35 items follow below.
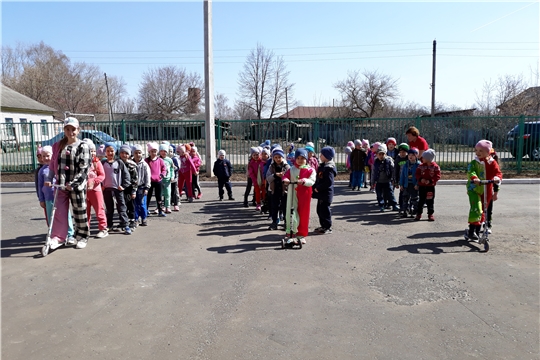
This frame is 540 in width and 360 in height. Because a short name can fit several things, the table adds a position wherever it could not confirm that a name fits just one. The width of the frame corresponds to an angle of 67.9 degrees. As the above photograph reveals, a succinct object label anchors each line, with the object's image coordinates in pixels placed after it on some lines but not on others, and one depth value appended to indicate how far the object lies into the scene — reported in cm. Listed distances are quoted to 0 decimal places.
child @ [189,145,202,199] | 1106
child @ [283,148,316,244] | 639
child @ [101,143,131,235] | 725
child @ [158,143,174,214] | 905
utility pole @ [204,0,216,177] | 1455
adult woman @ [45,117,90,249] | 616
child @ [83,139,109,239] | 674
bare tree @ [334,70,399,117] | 4062
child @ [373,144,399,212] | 920
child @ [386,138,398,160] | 1152
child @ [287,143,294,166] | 858
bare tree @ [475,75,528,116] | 2586
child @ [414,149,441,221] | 806
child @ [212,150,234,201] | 1052
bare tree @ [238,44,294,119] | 3669
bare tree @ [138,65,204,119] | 5256
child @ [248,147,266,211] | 909
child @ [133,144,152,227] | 792
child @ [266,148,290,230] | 729
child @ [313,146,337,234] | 708
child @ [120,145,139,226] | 756
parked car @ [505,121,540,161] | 1567
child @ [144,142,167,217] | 861
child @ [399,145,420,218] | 860
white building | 1719
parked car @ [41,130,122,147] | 1581
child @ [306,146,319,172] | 871
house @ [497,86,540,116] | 2588
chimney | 5338
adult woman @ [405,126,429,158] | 896
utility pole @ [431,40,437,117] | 3141
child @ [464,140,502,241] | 652
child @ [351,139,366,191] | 1235
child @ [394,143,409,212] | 892
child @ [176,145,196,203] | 1055
